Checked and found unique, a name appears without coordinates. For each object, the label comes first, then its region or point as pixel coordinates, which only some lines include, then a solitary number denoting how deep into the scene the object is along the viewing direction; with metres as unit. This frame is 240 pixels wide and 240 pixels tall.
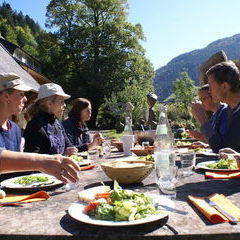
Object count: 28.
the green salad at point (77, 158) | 2.72
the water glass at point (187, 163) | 2.17
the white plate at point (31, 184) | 1.82
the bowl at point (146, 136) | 3.71
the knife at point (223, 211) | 1.19
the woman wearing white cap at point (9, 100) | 2.78
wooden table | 1.11
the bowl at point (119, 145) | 3.91
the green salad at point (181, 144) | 3.95
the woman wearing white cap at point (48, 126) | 3.37
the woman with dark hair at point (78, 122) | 5.12
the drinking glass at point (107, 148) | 3.41
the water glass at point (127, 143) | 3.35
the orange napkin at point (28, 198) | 1.58
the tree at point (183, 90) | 50.00
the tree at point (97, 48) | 31.16
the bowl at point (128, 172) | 1.83
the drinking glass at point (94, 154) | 3.41
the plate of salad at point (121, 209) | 1.18
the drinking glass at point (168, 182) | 1.58
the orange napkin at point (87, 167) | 2.51
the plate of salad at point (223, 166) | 2.17
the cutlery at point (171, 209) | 1.31
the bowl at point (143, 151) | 3.06
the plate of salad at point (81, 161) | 2.61
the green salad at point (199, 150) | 3.40
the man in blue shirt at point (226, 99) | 3.00
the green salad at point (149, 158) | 2.47
